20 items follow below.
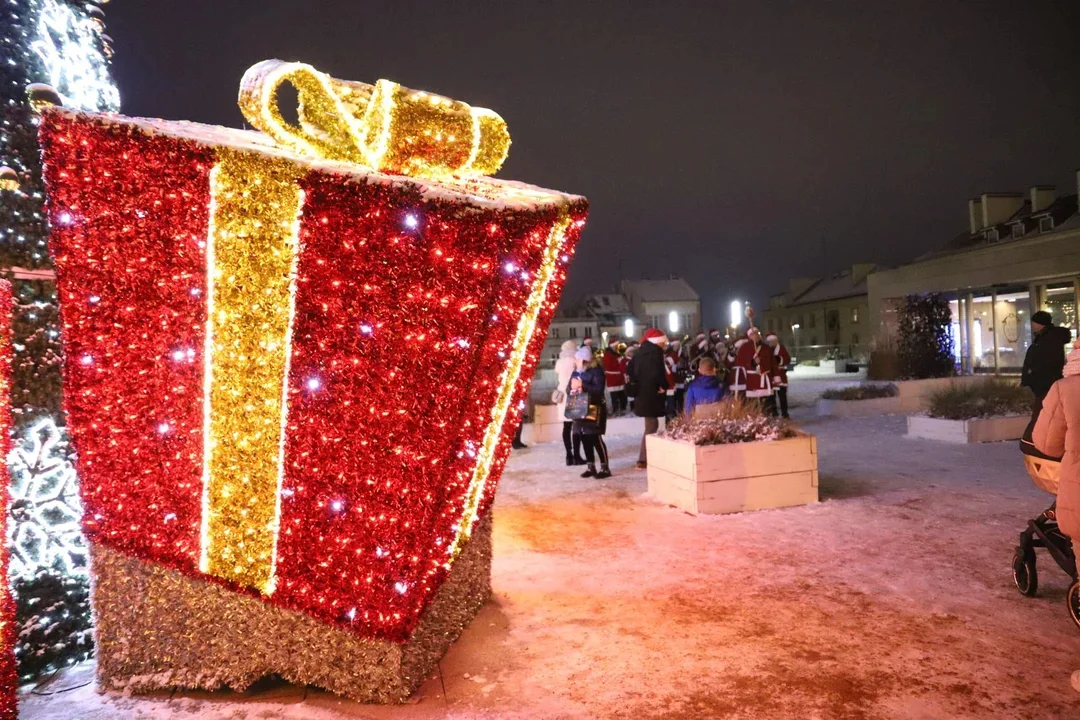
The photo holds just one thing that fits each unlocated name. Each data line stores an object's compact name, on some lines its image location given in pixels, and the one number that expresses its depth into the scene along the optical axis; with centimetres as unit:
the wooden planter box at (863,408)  1502
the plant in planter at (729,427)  745
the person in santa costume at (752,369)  1329
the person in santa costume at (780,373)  1406
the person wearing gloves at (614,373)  1417
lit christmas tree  401
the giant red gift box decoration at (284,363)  334
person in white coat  1063
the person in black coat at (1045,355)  847
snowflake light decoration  403
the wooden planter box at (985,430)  1095
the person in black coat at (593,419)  944
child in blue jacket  841
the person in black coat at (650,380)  957
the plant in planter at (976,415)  1098
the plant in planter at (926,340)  1942
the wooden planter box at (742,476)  726
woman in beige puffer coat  370
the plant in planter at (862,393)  1543
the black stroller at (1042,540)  419
